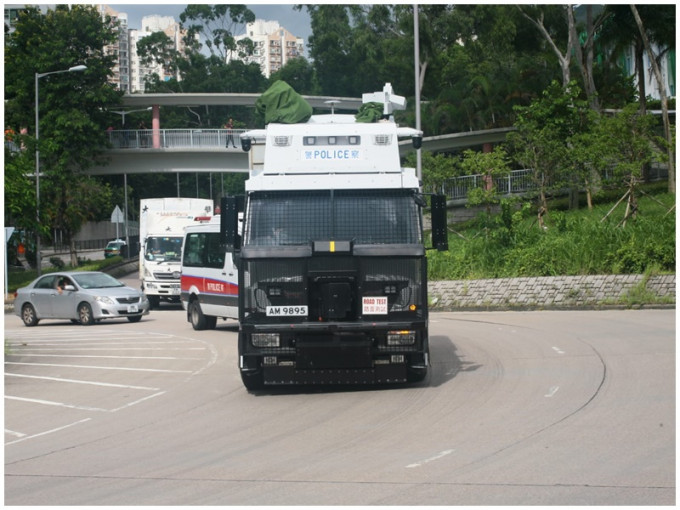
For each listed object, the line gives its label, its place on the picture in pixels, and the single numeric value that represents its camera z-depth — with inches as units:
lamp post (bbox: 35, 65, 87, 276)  1796.3
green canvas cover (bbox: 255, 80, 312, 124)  649.6
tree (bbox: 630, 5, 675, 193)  1578.9
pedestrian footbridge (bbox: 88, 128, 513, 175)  2265.0
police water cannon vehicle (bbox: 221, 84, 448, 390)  501.4
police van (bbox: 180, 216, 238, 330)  911.0
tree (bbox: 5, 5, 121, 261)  2497.5
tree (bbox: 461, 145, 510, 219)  1477.6
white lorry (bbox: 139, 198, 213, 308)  1390.3
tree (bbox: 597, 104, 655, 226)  1302.9
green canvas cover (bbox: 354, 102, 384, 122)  657.0
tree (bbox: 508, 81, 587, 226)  1485.0
